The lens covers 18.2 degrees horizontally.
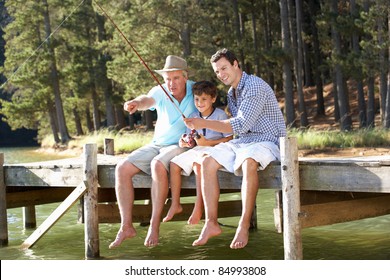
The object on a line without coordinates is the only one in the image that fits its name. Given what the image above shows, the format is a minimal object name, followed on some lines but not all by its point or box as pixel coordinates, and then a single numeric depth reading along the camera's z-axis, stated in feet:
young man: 32.24
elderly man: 35.05
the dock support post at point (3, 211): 44.70
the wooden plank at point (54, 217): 39.45
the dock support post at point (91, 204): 39.22
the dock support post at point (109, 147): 52.59
